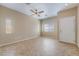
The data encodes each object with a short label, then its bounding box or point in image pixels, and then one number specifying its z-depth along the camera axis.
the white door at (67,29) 2.60
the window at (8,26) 2.59
